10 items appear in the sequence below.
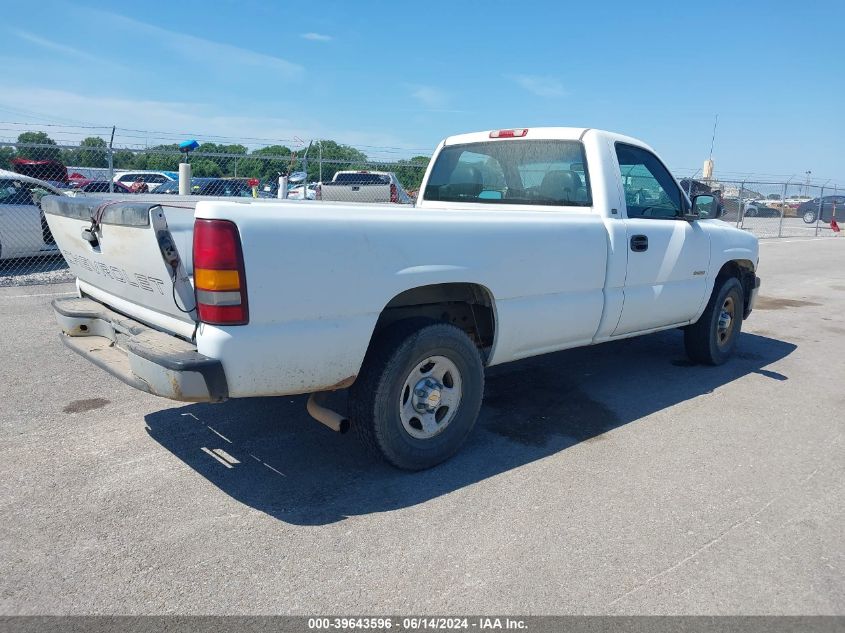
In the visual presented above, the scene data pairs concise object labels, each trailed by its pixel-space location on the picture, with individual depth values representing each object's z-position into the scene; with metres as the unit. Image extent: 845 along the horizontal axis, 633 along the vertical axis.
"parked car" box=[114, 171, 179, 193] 30.78
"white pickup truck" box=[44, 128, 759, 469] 2.97
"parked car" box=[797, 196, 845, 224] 34.94
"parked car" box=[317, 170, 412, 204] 17.58
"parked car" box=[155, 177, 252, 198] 16.36
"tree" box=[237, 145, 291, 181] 16.38
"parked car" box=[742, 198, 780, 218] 40.00
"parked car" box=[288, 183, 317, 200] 23.10
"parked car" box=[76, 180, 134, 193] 16.30
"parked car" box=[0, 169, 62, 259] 10.26
